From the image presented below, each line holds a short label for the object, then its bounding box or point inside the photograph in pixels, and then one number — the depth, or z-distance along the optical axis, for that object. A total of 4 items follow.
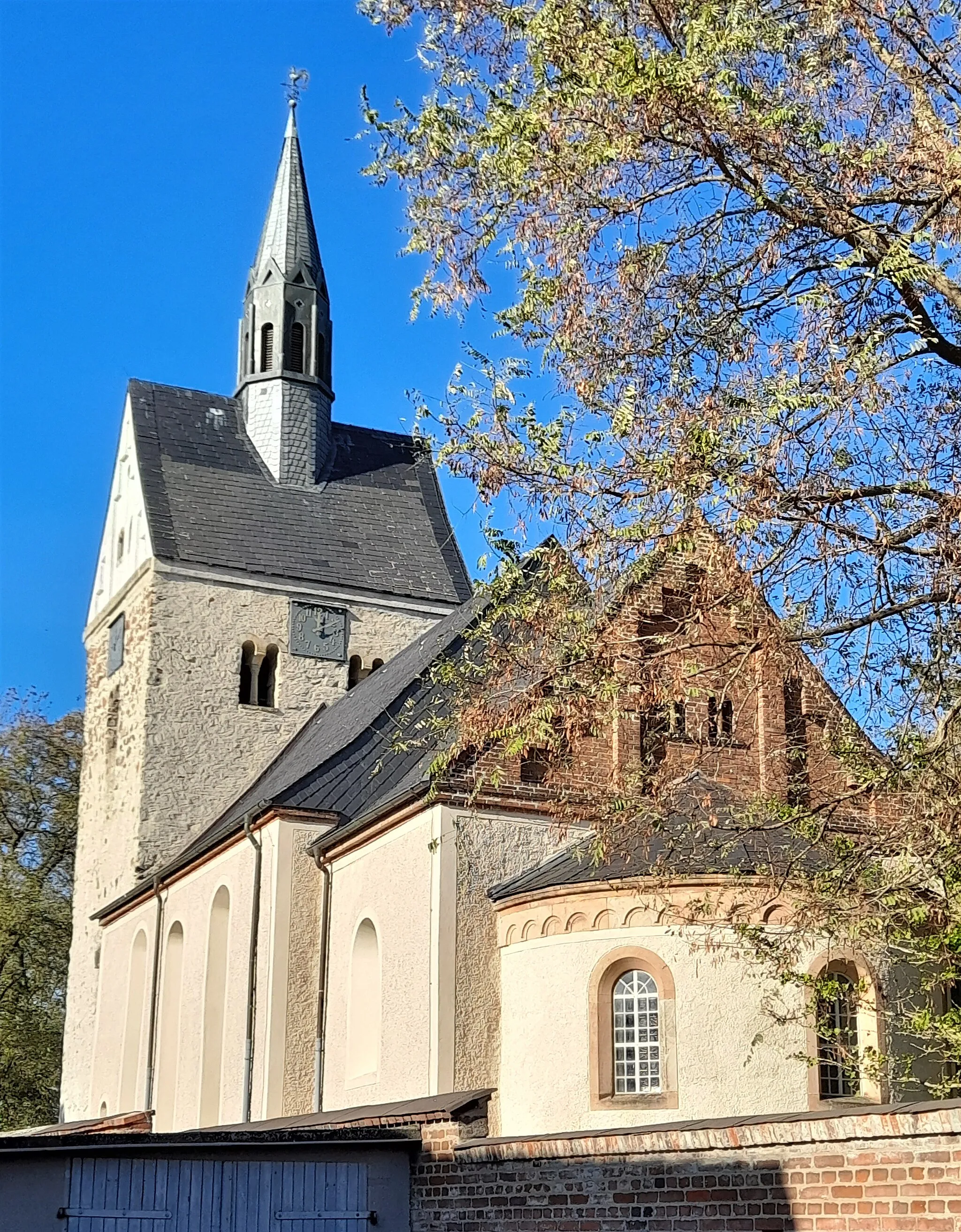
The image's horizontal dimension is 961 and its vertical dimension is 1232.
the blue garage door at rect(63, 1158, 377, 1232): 10.55
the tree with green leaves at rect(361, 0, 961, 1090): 9.44
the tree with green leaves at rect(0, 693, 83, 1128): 36.31
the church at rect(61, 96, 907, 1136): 14.96
